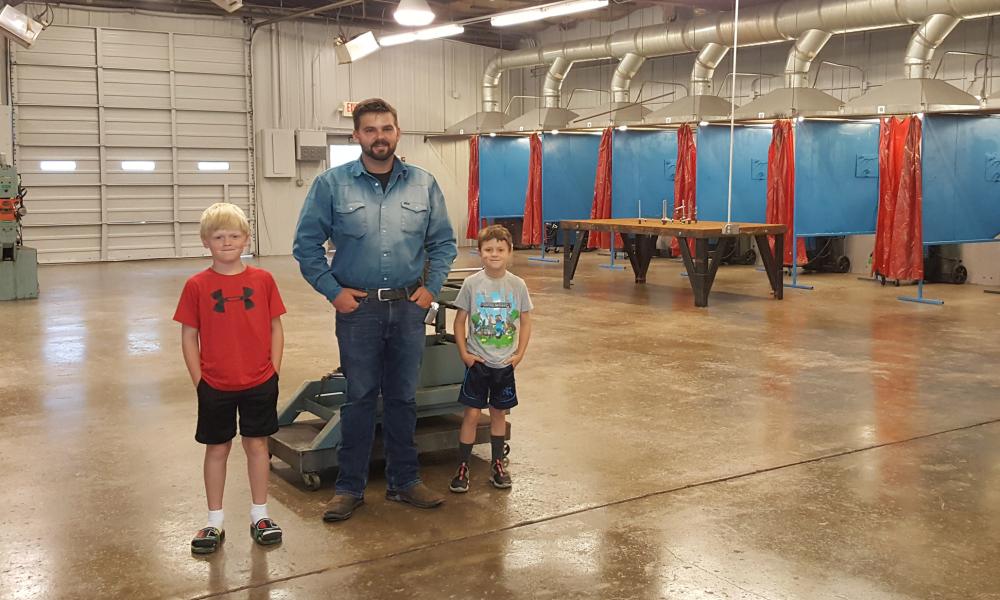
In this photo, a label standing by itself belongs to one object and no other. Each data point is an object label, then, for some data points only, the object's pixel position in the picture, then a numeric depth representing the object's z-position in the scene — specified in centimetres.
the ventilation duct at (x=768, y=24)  1090
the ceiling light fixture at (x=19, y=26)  1208
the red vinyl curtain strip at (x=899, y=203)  1091
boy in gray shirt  399
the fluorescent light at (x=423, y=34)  1406
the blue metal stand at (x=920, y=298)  1033
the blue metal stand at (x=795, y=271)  1164
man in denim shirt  363
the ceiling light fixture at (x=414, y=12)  1103
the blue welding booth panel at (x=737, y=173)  1337
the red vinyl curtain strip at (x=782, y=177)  1278
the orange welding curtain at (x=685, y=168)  1421
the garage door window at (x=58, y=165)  1495
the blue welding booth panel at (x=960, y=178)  1094
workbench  995
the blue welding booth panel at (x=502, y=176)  1720
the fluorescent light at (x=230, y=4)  1145
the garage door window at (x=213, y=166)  1634
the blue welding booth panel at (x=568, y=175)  1600
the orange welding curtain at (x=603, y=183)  1520
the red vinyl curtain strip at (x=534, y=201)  1616
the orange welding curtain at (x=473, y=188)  1780
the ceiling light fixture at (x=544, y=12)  1125
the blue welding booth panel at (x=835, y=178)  1193
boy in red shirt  325
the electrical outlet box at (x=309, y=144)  1684
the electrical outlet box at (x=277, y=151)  1659
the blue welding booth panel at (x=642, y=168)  1495
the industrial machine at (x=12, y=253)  1025
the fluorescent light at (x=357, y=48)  1540
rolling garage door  1486
